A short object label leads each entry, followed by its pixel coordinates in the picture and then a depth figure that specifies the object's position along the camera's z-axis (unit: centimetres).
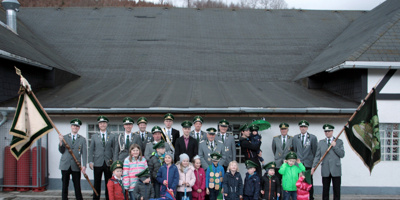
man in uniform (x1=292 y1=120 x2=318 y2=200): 731
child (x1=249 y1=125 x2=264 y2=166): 721
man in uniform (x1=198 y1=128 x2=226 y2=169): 681
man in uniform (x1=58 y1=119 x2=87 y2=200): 684
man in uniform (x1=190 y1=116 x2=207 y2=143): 704
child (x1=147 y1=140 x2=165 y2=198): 626
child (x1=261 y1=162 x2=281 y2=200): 633
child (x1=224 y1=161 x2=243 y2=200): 615
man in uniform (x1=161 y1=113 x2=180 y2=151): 702
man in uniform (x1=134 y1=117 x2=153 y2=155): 700
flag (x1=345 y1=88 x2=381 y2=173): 653
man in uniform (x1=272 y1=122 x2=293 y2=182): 739
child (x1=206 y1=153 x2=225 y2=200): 631
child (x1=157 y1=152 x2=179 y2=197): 599
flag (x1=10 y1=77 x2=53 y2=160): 603
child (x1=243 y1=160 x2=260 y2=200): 624
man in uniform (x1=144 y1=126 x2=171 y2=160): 652
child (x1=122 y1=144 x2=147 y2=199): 606
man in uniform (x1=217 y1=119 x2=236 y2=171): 708
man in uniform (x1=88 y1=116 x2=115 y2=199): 695
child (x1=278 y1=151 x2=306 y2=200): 647
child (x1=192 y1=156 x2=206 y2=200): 621
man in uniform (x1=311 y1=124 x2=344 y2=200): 694
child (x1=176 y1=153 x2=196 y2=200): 610
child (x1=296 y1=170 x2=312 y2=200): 632
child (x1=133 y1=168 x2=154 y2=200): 586
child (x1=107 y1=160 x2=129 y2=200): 590
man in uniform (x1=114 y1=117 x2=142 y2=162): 690
